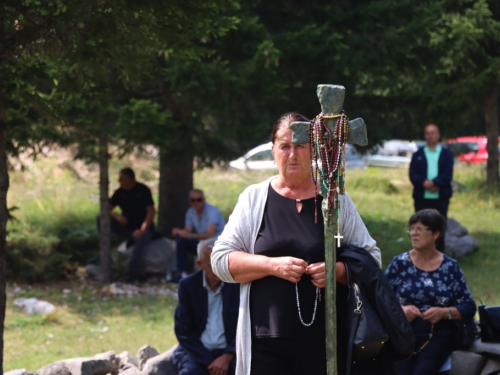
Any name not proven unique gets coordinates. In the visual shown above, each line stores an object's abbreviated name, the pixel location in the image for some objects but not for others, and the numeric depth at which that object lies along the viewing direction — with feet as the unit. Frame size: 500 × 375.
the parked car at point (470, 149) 167.41
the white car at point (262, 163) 160.92
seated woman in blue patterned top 32.86
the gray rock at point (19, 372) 36.11
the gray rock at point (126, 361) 38.24
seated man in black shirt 68.70
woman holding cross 22.05
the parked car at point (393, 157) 186.97
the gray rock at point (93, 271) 67.97
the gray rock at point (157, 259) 68.33
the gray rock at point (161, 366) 35.42
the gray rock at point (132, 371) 35.73
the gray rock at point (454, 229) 72.59
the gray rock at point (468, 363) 32.82
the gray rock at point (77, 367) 35.88
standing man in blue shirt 59.92
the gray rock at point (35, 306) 56.90
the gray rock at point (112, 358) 38.28
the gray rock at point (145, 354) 38.08
